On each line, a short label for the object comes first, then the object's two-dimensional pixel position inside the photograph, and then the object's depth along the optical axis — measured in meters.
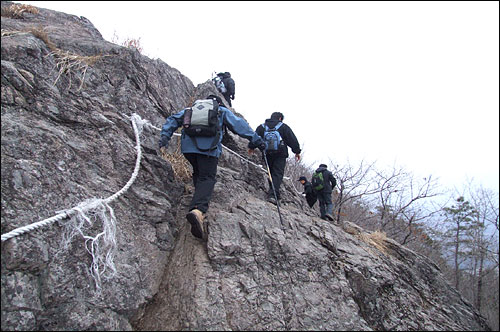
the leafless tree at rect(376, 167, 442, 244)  10.52
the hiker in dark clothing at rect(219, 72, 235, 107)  8.91
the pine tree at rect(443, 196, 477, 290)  18.65
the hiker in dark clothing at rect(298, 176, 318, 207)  7.55
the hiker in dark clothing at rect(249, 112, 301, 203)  5.78
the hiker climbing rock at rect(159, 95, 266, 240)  3.77
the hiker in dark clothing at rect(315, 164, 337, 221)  6.92
